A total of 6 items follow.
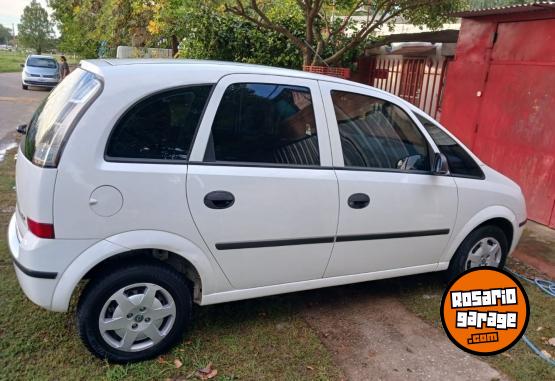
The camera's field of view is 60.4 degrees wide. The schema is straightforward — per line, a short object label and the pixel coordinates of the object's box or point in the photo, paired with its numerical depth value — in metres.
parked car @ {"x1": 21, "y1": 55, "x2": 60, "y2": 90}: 21.36
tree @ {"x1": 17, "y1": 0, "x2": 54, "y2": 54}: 56.59
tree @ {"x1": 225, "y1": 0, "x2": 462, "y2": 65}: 7.36
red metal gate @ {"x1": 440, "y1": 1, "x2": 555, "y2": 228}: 5.58
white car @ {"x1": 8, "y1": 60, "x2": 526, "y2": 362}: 2.56
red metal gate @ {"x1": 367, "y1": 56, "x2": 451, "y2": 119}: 7.65
